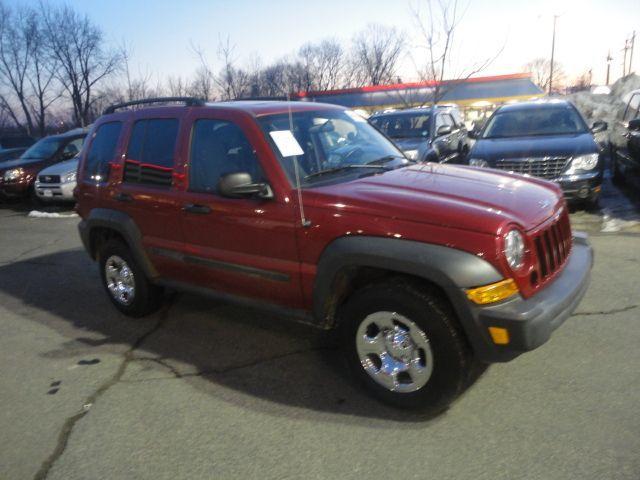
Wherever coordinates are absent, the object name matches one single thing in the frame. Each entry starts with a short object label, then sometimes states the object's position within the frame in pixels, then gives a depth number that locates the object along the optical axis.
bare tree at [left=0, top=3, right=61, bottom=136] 35.34
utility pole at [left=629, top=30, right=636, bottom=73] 55.00
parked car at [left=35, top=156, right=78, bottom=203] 12.32
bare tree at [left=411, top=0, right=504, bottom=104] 13.91
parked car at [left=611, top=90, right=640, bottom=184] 8.65
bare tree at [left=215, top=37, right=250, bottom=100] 21.02
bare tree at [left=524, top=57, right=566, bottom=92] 72.38
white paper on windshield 3.58
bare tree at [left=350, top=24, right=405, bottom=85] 46.31
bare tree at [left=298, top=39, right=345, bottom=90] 48.69
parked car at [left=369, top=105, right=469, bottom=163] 9.33
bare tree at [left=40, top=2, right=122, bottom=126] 35.28
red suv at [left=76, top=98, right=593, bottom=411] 2.86
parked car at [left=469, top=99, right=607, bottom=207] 7.48
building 32.50
